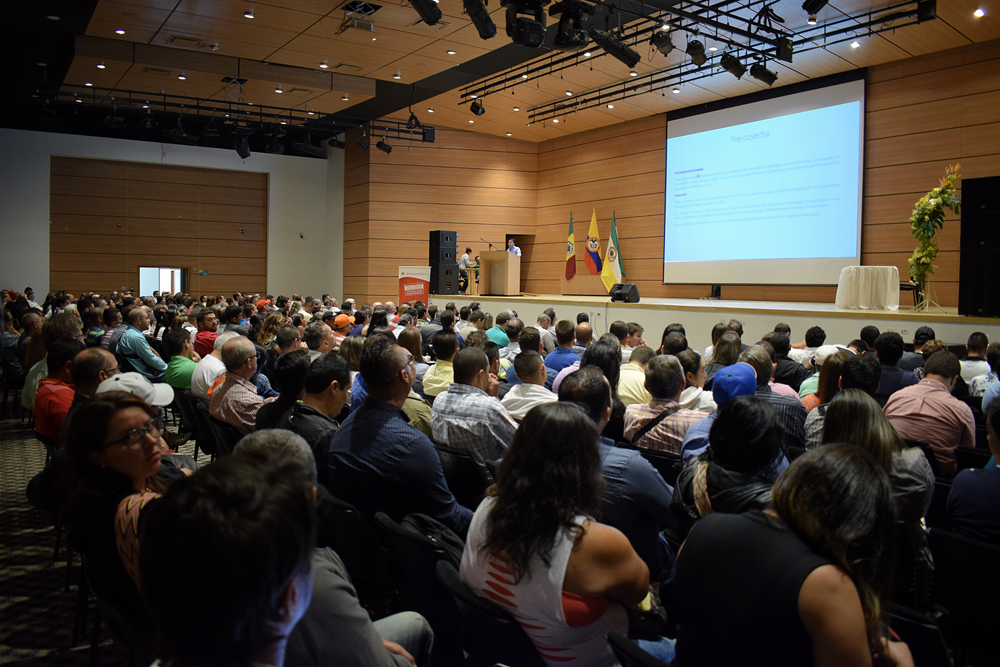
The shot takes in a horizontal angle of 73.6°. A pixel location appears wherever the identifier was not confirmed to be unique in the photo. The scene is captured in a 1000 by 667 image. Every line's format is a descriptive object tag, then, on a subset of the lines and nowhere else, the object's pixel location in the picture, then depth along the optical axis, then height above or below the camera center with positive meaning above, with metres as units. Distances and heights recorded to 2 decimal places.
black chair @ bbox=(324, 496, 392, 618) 2.32 -0.84
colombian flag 16.03 +1.55
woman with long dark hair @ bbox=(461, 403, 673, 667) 1.60 -0.58
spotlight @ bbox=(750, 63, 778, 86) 9.73 +3.55
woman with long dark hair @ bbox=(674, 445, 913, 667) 1.28 -0.52
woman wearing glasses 1.80 -0.52
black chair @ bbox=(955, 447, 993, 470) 3.20 -0.66
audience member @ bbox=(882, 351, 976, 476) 3.40 -0.51
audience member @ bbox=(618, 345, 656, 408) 4.34 -0.47
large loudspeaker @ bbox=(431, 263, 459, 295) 15.19 +0.70
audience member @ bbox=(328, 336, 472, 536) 2.42 -0.59
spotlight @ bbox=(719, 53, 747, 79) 9.47 +3.57
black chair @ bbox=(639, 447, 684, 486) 2.92 -0.66
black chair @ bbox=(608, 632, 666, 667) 1.35 -0.70
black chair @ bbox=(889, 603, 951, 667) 1.55 -0.74
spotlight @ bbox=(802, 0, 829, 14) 7.48 +3.50
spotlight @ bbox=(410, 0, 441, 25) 7.87 +3.53
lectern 14.79 +0.84
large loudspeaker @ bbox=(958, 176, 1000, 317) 7.78 +0.87
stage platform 8.15 +0.00
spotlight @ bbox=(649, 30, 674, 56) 9.00 +3.69
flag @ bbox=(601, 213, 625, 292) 15.59 +1.12
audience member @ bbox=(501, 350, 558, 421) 3.60 -0.42
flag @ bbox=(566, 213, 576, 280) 16.73 +1.32
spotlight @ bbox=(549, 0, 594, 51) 7.69 +3.36
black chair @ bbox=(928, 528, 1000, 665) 2.09 -0.87
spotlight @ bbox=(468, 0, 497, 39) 7.50 +3.39
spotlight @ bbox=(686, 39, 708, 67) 9.01 +3.59
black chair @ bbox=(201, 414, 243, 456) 3.88 -0.76
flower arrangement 8.60 +1.29
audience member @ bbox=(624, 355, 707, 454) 3.24 -0.50
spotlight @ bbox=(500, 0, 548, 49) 7.33 +3.22
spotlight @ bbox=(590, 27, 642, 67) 8.36 +3.42
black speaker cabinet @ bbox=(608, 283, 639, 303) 12.02 +0.37
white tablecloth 9.29 +0.44
